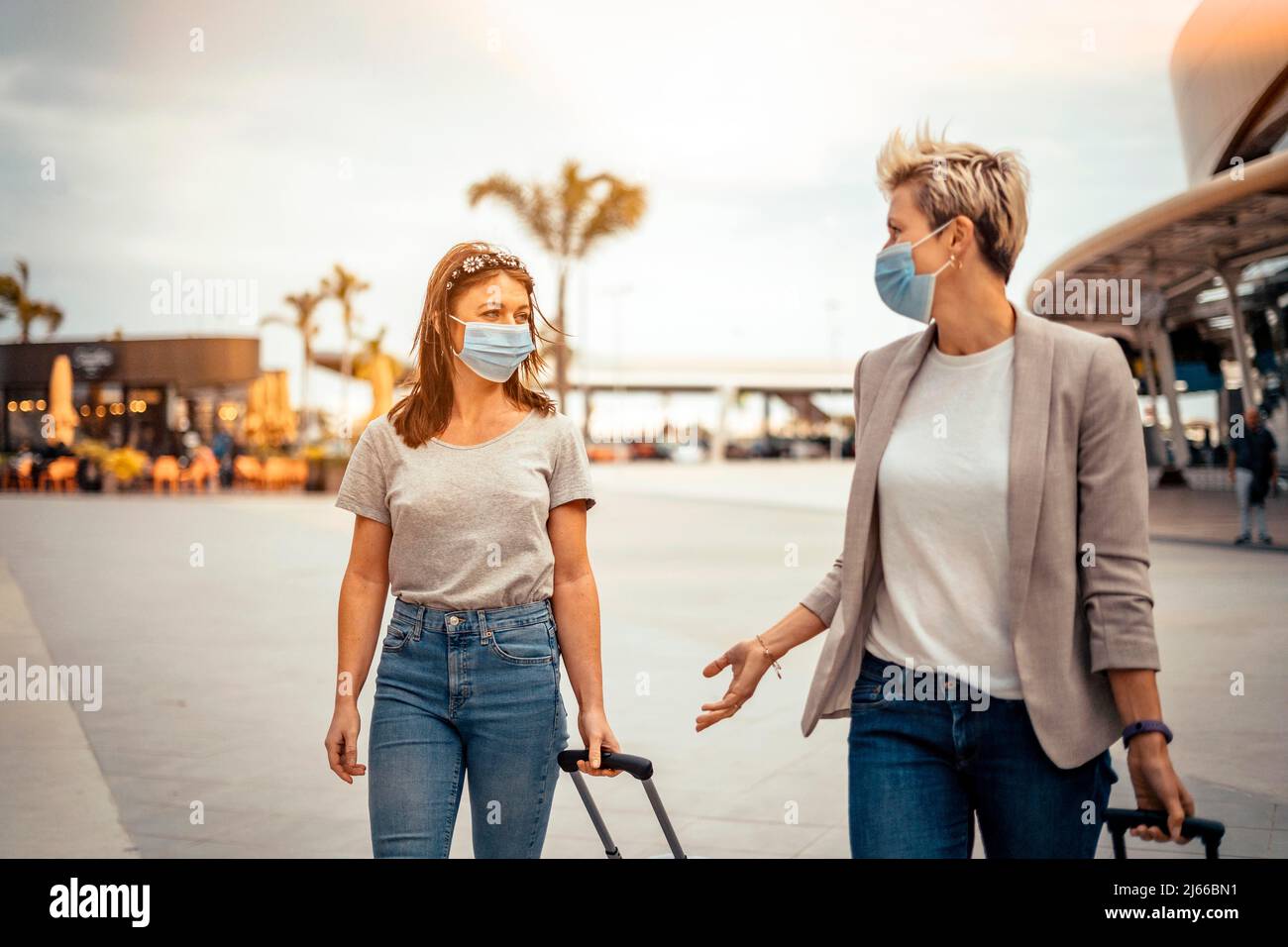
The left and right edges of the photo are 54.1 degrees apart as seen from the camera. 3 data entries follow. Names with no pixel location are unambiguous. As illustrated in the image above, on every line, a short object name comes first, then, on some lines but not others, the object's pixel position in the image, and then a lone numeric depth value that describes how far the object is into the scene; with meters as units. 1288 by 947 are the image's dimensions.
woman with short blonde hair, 2.13
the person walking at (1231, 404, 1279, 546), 14.88
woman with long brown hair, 2.49
